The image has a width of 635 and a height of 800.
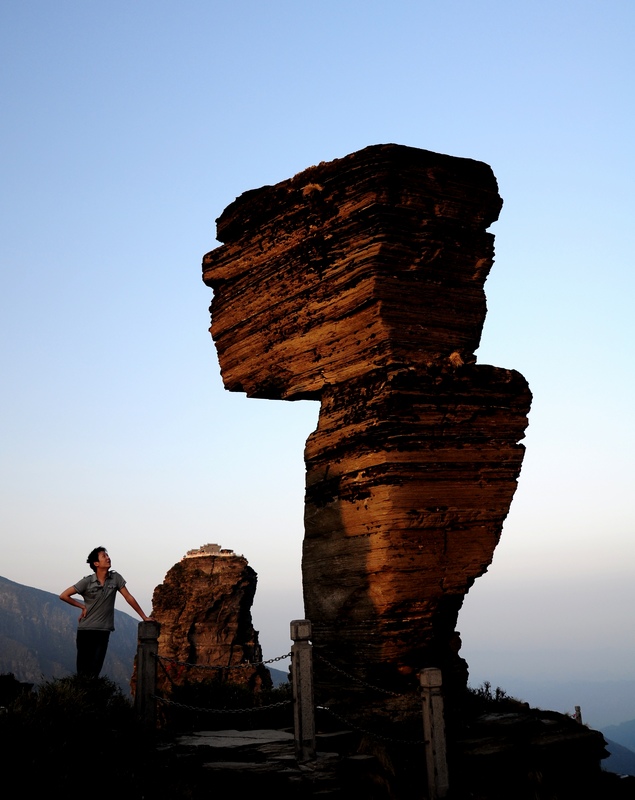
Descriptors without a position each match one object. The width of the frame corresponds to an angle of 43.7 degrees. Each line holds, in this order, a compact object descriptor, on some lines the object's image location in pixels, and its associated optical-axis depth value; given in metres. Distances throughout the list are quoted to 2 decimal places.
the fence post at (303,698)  10.23
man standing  10.91
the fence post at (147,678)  10.75
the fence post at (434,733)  10.45
